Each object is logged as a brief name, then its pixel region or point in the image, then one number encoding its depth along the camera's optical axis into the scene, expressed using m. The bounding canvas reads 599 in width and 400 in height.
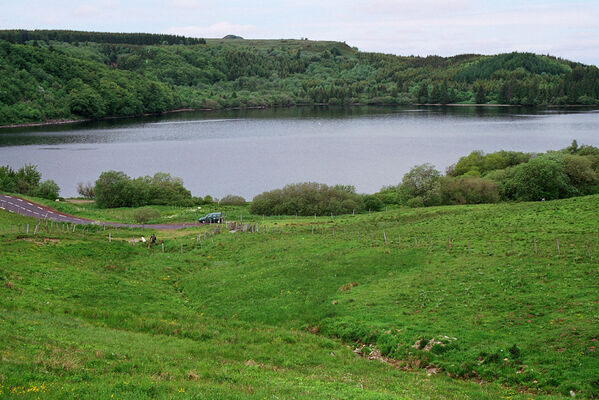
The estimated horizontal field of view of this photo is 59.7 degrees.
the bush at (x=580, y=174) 75.56
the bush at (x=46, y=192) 94.56
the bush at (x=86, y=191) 108.19
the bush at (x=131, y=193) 89.31
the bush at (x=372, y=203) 82.69
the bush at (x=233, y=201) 91.12
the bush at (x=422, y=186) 75.81
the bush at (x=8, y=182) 96.62
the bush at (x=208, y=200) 93.12
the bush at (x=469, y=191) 74.31
